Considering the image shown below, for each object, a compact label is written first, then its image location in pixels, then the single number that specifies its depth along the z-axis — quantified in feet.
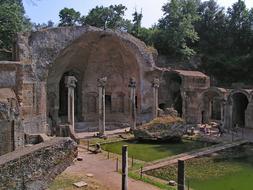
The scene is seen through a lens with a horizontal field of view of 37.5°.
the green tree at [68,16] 177.59
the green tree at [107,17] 174.29
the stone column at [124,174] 48.55
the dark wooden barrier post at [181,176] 46.60
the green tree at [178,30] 141.49
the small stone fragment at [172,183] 54.99
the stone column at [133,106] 101.52
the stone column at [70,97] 92.84
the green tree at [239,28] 155.84
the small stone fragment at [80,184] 51.75
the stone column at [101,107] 97.76
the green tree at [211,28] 157.17
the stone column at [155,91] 106.22
